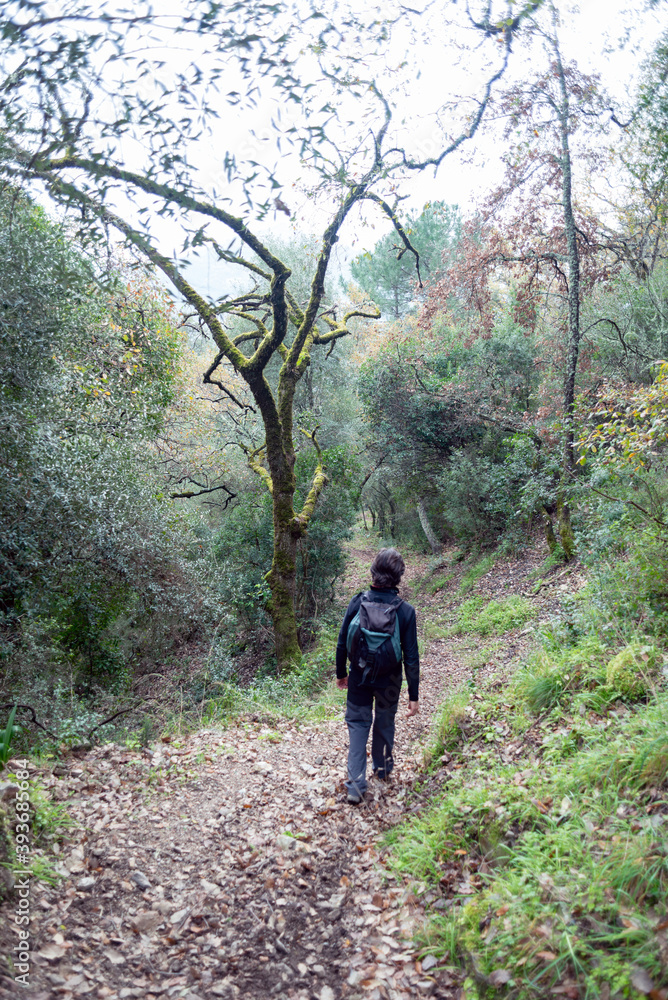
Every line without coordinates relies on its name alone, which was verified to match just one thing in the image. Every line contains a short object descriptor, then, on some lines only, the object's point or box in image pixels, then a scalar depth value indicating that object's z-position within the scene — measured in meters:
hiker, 4.17
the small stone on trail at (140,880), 3.39
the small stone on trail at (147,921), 3.06
